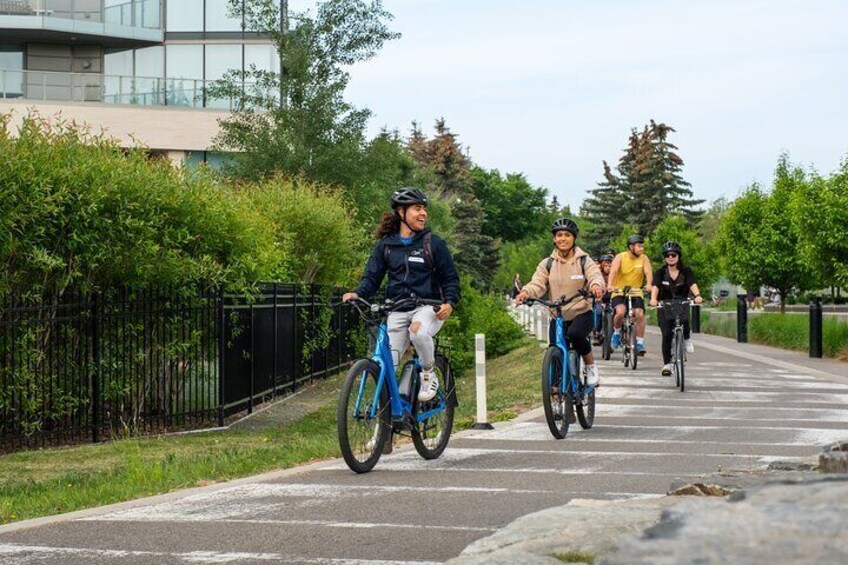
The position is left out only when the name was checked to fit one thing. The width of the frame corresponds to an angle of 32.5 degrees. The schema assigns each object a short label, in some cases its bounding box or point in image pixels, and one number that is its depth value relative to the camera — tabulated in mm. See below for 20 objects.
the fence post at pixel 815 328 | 28391
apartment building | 46562
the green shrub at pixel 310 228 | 27406
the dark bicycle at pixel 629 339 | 22453
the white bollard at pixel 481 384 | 13625
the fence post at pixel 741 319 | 37219
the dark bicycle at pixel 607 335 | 25266
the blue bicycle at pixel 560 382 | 12281
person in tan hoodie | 12961
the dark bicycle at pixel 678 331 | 18797
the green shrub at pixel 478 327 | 29688
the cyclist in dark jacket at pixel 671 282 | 19031
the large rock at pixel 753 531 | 3348
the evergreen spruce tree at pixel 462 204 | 109938
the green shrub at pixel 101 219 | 14602
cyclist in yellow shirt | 21500
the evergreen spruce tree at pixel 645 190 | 107438
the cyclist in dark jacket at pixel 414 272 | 10359
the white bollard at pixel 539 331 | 35856
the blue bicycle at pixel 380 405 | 9789
